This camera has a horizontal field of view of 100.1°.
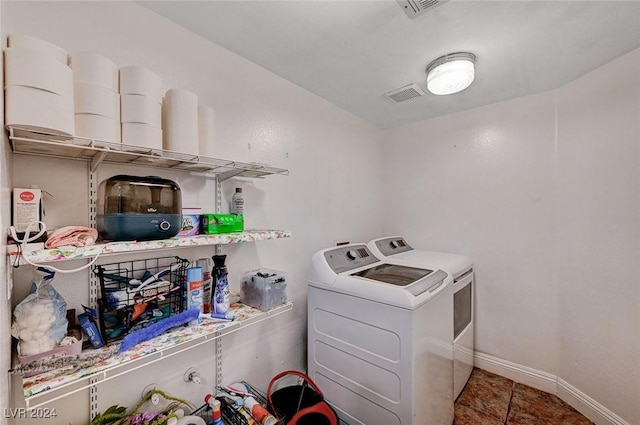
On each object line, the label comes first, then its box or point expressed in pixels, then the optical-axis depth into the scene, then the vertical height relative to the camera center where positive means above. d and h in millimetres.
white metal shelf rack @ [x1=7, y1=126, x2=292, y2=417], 790 -101
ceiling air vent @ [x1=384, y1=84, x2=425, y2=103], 1991 +905
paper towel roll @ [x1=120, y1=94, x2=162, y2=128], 998 +401
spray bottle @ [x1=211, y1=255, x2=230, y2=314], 1288 -359
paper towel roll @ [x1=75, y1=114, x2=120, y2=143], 905 +308
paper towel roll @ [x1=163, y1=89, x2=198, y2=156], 1120 +392
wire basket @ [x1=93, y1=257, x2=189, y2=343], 1038 -326
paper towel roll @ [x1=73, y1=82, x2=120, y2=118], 903 +401
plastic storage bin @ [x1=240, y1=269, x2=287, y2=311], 1420 -420
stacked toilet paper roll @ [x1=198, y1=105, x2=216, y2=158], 1257 +395
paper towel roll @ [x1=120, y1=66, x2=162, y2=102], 1001 +507
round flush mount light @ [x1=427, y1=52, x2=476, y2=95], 1567 +822
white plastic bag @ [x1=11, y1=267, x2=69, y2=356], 832 -327
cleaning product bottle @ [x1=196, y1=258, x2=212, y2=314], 1319 -351
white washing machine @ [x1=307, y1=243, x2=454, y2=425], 1335 -721
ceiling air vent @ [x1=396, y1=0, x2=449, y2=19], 1179 +916
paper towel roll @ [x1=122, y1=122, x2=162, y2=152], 997 +302
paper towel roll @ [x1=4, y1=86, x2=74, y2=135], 729 +303
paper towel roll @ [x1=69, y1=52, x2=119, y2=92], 911 +511
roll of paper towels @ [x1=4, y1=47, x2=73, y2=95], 740 +418
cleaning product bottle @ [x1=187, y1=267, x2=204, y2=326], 1206 -335
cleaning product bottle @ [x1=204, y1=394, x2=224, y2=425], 1270 -943
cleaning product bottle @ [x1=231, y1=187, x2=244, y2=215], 1491 +68
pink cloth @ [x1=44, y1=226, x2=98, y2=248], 820 -66
